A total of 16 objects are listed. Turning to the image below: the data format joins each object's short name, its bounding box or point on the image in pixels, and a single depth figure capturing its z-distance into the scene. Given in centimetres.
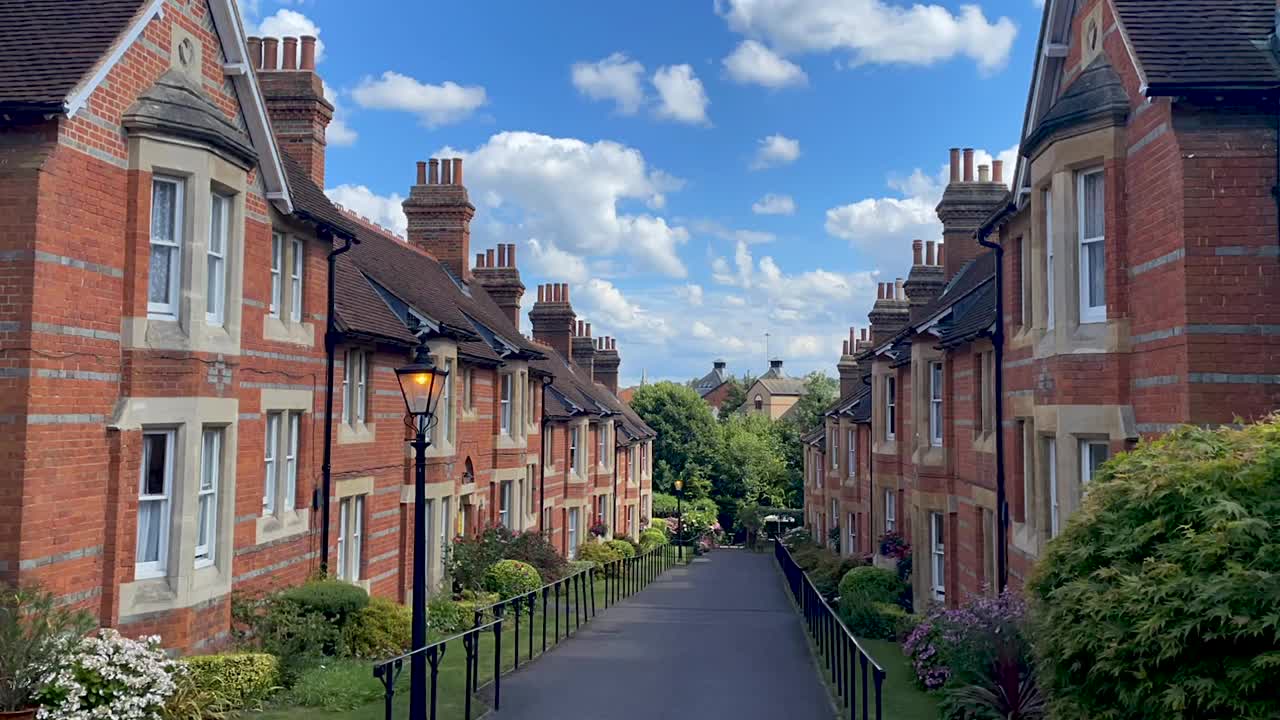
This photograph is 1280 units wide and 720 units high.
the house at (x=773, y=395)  10838
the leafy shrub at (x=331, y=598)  1443
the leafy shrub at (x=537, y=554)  2384
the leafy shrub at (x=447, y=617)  1894
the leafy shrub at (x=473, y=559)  2233
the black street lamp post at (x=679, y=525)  4989
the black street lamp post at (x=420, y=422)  968
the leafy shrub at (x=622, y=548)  3681
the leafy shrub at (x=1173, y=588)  566
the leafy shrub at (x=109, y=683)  907
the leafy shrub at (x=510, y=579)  2173
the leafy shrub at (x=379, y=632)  1518
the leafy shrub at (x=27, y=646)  892
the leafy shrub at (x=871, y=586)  2114
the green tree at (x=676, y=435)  6662
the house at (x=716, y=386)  12600
